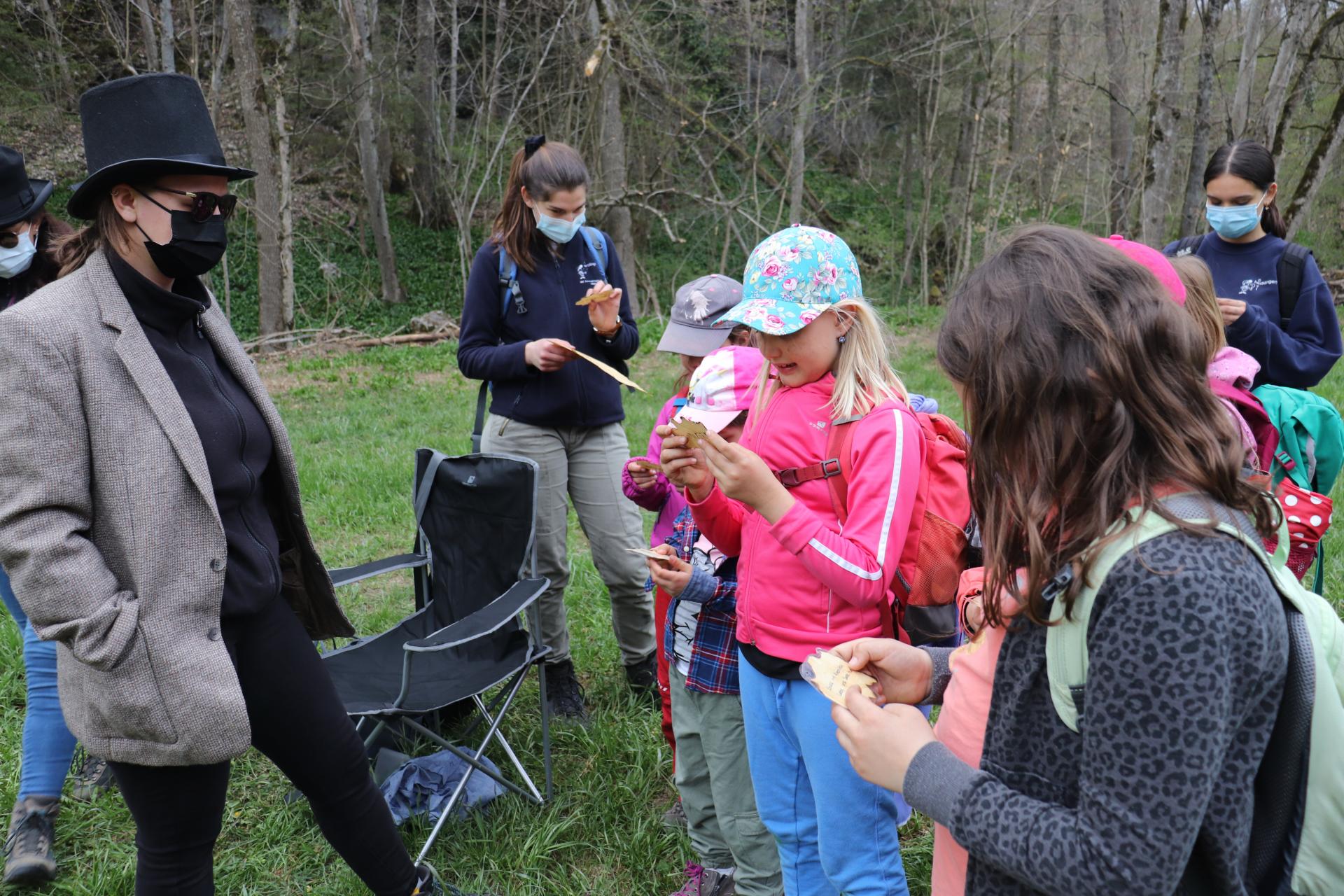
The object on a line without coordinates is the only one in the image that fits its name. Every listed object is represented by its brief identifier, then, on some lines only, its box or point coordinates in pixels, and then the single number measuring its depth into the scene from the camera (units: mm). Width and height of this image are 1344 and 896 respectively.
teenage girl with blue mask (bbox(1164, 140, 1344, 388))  3137
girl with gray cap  2883
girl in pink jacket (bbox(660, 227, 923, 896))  1784
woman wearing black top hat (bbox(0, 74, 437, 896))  1831
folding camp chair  2943
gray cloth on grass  2982
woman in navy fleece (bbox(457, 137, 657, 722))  3393
